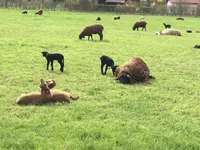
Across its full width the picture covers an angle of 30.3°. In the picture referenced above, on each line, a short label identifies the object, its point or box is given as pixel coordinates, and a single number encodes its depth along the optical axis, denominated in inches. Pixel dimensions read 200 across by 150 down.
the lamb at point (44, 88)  321.7
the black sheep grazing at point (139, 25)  1352.7
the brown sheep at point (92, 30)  890.7
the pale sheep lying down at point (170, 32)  1184.1
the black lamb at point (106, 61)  479.5
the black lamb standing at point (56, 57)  478.6
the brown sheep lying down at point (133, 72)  436.0
